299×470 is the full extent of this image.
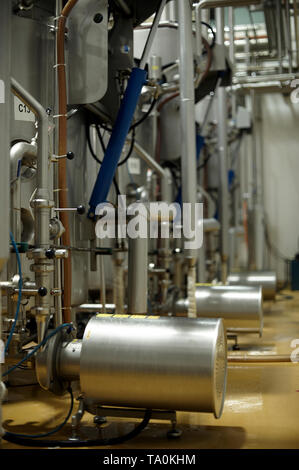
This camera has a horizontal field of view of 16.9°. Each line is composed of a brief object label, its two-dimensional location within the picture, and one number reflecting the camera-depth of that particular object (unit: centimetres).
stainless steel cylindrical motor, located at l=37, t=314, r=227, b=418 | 283
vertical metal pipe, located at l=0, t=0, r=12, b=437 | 258
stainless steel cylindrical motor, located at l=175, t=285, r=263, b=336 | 433
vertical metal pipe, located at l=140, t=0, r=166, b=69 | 359
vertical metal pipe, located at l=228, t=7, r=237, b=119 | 567
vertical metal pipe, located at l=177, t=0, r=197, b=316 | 378
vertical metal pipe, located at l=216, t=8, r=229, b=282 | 598
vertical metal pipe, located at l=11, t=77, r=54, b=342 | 306
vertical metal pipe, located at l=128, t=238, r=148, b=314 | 350
